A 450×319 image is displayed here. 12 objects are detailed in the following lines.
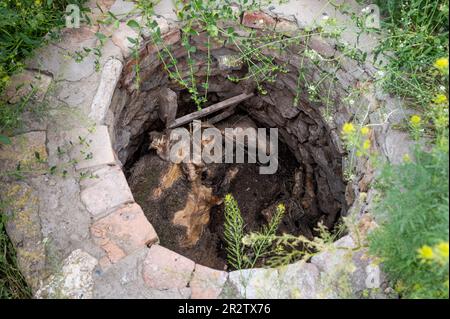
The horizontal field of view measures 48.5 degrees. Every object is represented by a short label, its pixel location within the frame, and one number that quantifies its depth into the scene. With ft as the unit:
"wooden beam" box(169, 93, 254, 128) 13.38
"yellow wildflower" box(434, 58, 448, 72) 6.77
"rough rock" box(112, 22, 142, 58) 10.25
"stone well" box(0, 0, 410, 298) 8.02
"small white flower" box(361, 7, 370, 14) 9.86
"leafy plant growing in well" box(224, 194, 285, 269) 11.86
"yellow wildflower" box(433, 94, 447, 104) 7.60
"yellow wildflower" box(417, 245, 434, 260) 5.68
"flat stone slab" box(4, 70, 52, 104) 9.50
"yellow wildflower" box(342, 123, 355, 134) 6.74
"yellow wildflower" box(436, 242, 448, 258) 5.59
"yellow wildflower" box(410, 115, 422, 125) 7.55
